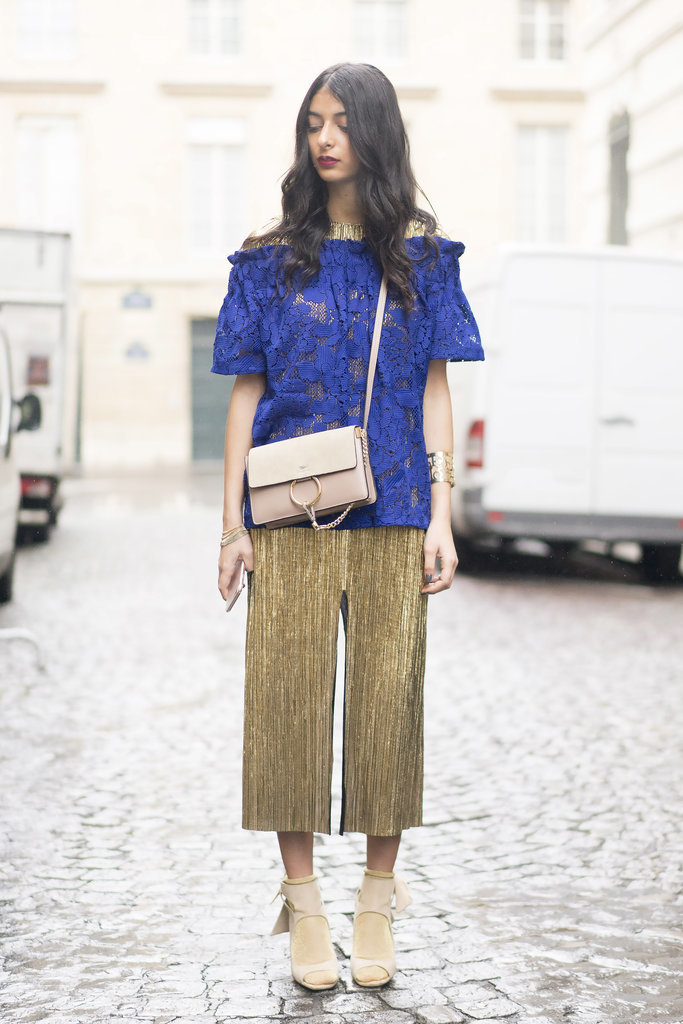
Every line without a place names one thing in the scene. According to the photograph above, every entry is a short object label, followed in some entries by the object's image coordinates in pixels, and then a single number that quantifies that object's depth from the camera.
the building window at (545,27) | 28.73
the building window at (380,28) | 28.66
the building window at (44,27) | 27.98
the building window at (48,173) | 28.20
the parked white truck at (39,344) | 13.82
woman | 2.98
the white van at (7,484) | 8.88
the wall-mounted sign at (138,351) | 28.33
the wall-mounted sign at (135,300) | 28.31
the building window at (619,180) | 17.81
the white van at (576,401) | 10.55
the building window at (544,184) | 29.23
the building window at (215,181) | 28.67
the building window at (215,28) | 28.38
